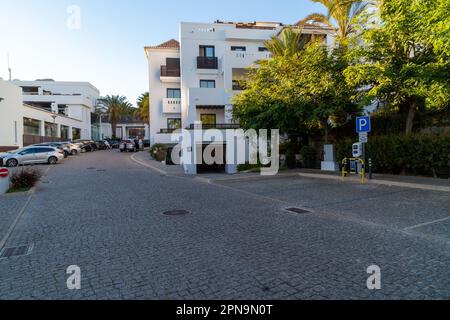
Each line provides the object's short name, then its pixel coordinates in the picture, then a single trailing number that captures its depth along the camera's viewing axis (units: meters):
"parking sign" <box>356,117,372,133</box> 11.88
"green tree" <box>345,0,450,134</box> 9.99
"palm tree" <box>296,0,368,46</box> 17.12
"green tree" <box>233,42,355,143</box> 14.51
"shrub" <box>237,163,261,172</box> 17.81
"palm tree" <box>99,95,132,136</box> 58.41
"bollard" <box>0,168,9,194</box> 11.02
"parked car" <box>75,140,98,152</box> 39.84
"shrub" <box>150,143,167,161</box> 26.28
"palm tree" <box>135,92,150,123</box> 46.00
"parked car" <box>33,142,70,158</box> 29.44
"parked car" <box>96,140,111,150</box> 48.01
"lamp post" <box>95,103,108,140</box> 62.27
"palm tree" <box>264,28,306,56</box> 20.27
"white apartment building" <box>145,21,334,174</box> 25.36
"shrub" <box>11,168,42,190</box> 11.79
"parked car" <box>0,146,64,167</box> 22.12
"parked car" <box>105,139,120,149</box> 55.28
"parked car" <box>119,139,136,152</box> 40.47
